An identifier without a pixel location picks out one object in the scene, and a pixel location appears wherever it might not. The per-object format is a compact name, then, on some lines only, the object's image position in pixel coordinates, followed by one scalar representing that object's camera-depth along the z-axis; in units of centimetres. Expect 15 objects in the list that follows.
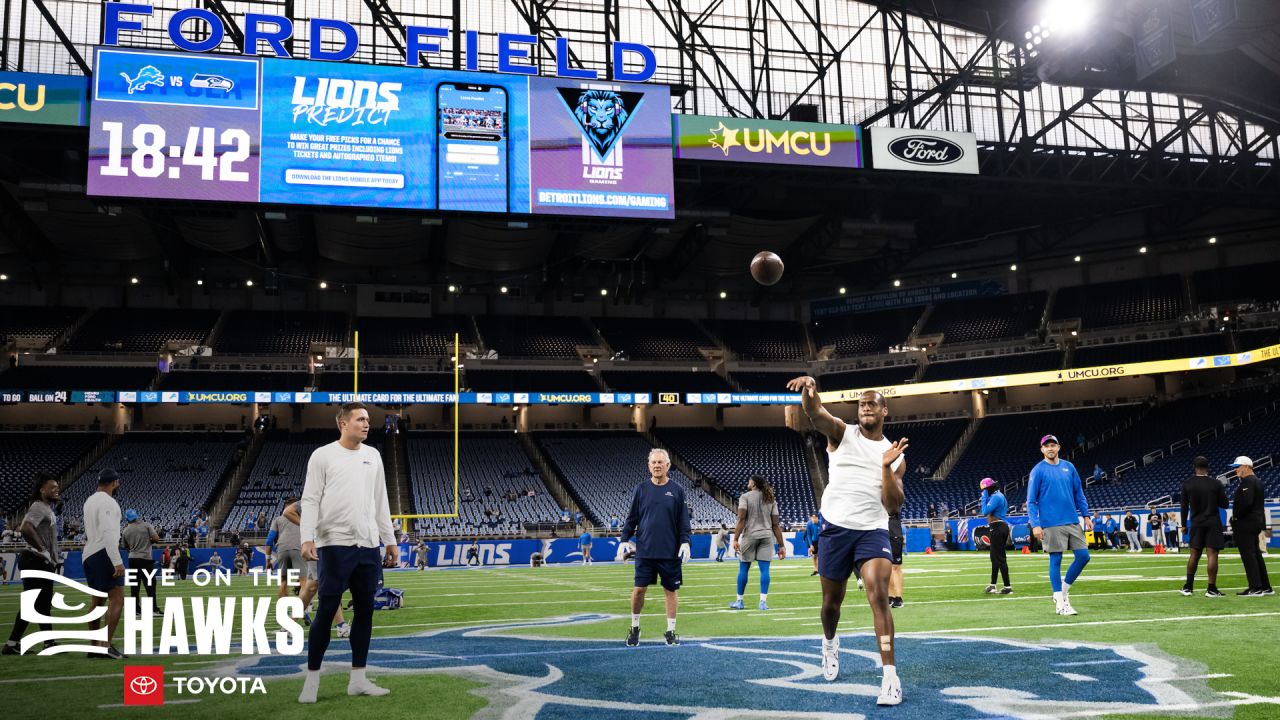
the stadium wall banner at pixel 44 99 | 2873
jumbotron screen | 2770
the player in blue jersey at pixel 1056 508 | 1162
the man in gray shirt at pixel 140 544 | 1362
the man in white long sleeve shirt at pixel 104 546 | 990
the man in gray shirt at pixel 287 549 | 1270
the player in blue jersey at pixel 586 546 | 3481
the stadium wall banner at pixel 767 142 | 3331
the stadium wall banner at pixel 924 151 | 3506
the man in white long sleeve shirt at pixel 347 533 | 682
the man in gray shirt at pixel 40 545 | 1012
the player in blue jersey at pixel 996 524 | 1510
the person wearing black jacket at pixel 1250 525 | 1255
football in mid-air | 1330
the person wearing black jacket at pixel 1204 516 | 1270
